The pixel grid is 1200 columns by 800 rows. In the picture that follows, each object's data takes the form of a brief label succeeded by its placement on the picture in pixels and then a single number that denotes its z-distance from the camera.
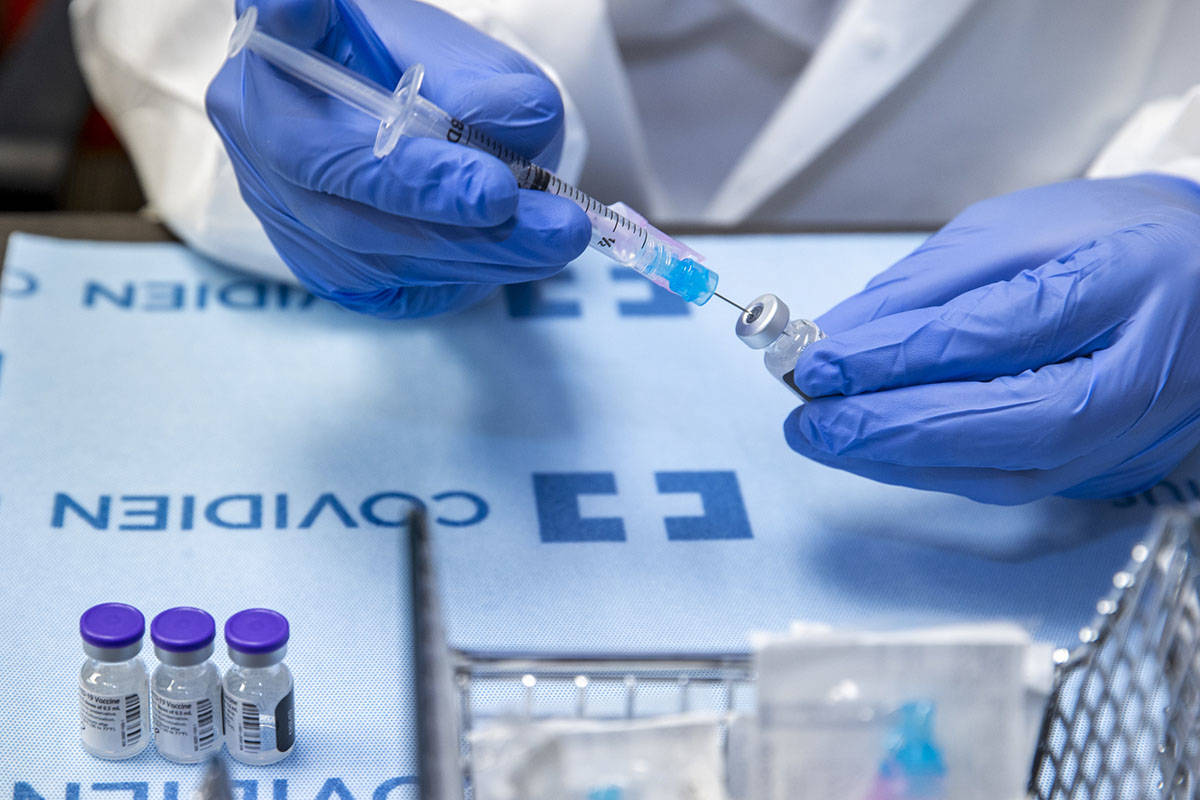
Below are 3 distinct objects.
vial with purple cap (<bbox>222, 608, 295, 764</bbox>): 0.72
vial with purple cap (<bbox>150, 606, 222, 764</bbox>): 0.72
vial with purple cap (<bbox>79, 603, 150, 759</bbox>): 0.72
